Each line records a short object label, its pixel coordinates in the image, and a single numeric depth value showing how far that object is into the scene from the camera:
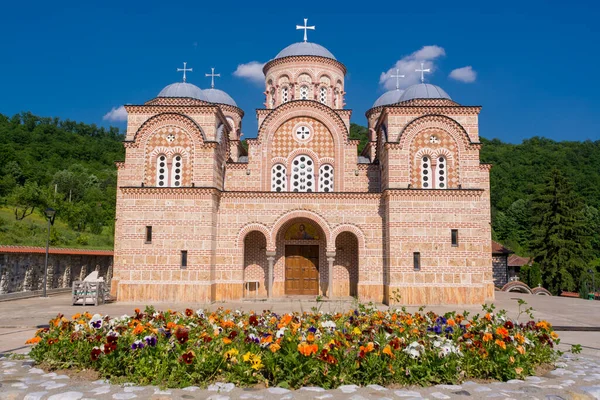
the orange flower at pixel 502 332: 5.65
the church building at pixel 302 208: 15.52
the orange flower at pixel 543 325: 6.32
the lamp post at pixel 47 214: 16.53
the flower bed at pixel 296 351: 5.28
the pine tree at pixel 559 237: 27.44
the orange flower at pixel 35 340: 5.88
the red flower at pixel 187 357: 5.14
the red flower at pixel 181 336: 5.52
